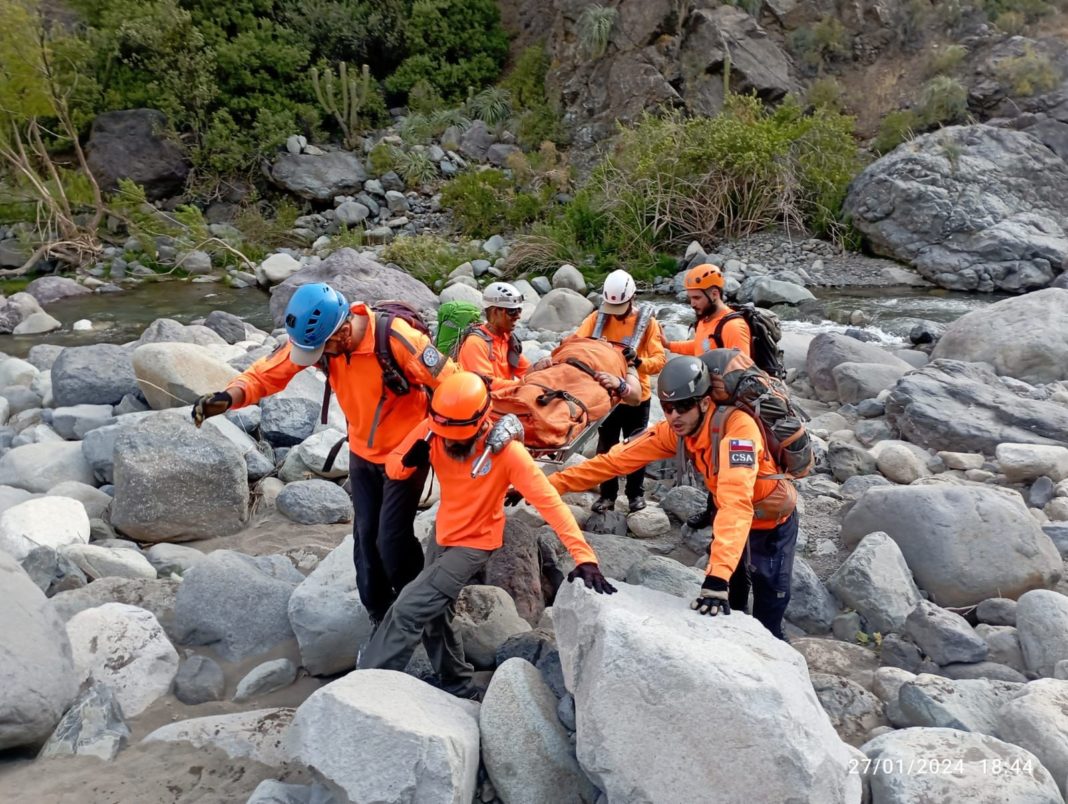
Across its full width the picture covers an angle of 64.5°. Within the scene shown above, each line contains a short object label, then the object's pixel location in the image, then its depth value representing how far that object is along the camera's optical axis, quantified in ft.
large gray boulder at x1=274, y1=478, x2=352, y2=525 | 20.90
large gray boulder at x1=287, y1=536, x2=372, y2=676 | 14.49
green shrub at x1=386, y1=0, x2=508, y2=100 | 84.43
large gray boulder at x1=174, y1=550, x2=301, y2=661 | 15.11
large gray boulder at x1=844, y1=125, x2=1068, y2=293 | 50.49
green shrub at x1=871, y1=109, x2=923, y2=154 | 63.46
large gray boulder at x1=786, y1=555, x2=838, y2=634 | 16.05
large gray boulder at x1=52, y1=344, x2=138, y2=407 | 27.99
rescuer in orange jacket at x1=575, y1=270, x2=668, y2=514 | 18.90
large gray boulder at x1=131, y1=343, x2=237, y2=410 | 26.61
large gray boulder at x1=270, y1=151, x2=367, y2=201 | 74.02
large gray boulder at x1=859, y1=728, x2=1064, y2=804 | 10.22
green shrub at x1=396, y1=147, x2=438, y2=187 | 74.23
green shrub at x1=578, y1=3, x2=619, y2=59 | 75.25
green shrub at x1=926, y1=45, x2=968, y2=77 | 69.51
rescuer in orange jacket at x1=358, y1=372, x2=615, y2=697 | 12.26
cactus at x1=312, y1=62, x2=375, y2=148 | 79.25
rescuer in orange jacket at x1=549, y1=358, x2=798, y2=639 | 11.74
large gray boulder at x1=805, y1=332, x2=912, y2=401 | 30.37
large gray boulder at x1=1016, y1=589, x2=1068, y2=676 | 13.84
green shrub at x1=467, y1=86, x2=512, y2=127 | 80.59
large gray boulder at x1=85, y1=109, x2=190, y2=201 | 74.49
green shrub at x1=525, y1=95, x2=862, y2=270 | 56.85
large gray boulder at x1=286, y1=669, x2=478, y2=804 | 10.07
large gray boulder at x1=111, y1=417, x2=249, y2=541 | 19.79
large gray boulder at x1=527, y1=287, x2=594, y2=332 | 42.04
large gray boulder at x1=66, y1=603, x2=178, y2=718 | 13.66
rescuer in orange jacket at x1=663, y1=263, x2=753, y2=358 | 18.11
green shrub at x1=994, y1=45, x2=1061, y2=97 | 63.72
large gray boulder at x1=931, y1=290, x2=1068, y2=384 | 29.99
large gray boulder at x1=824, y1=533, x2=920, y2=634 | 15.64
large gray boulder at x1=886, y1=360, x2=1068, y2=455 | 23.50
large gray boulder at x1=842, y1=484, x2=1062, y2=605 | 16.31
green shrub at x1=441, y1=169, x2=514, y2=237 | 66.18
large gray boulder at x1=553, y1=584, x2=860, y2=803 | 9.53
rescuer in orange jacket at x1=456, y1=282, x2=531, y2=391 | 16.89
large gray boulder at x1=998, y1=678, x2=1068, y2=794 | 11.08
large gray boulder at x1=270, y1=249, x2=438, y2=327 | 42.32
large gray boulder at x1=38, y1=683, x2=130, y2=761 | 12.20
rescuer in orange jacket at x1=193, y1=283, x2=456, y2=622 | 13.26
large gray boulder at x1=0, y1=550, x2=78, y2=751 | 11.61
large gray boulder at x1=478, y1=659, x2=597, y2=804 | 11.16
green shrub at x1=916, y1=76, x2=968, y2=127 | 64.23
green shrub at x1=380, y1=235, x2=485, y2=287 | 56.08
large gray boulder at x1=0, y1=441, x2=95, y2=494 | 22.53
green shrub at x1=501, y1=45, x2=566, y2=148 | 77.05
